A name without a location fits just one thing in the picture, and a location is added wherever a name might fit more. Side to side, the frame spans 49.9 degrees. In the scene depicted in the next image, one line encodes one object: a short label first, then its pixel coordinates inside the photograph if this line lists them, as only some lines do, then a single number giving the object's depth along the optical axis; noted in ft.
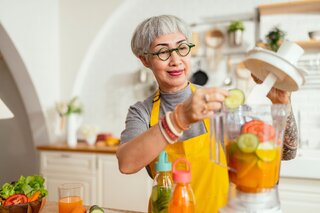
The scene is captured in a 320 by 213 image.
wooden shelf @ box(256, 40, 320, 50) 8.52
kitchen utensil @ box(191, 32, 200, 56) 9.80
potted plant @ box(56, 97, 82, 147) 10.62
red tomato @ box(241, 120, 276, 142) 2.31
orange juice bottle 2.68
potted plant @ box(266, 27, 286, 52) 8.78
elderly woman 2.96
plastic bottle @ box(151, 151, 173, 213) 3.03
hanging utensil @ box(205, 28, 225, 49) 9.89
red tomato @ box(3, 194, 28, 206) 3.26
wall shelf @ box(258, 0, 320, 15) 8.78
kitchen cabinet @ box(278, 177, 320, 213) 6.84
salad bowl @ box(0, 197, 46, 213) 3.17
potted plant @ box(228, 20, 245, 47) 9.27
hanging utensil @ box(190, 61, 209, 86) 9.93
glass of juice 3.45
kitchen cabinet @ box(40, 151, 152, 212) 9.07
